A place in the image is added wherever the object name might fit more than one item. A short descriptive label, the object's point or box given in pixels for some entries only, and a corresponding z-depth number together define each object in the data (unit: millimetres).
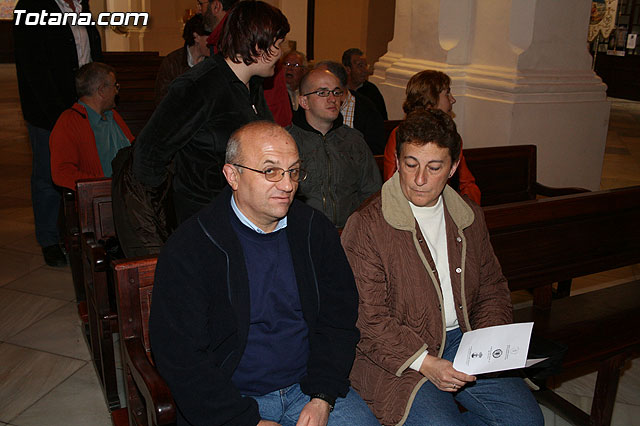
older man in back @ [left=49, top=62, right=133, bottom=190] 4371
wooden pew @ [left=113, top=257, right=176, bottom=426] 2346
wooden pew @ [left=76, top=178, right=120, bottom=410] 3166
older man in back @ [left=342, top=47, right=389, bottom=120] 6375
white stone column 6039
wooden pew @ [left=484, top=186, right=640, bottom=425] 3175
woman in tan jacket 2369
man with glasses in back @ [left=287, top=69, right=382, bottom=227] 3307
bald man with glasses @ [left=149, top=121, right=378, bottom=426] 2008
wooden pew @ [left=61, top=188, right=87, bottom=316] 3983
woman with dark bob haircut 2648
